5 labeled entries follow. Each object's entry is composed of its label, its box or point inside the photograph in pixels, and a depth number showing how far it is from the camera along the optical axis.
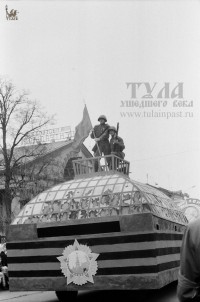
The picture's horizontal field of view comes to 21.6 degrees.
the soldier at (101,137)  10.81
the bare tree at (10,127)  26.71
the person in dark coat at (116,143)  10.70
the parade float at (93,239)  7.56
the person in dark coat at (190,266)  2.46
